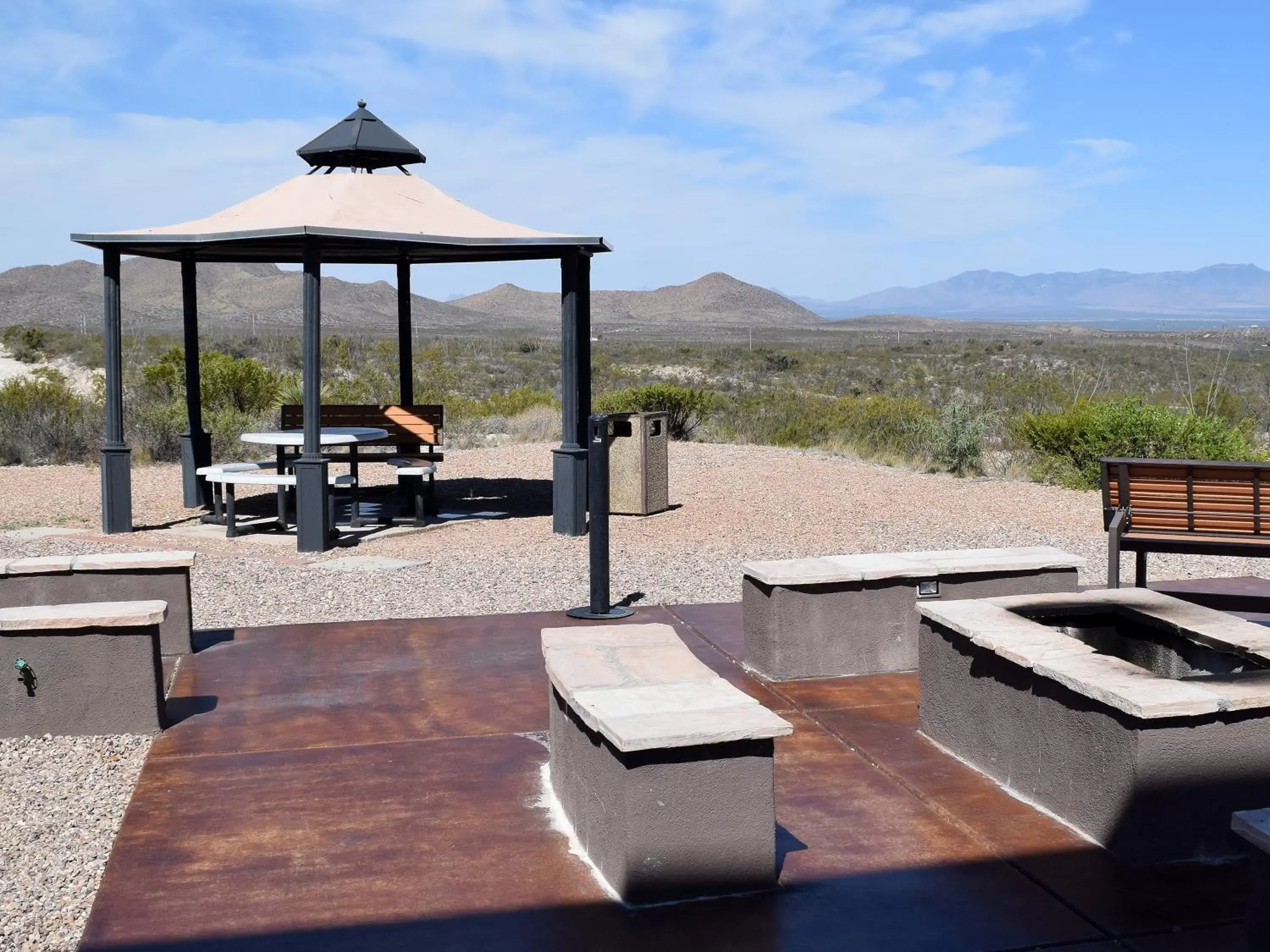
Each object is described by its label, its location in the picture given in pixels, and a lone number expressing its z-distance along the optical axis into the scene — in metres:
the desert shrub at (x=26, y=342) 39.50
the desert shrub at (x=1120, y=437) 14.52
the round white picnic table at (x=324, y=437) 11.37
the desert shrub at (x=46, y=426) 17.12
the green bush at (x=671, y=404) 20.09
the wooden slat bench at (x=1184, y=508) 6.96
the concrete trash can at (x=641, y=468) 11.96
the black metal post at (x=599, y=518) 7.09
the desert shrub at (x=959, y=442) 15.93
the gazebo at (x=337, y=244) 10.55
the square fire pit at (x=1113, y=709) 3.93
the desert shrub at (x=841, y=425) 18.55
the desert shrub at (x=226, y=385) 20.19
